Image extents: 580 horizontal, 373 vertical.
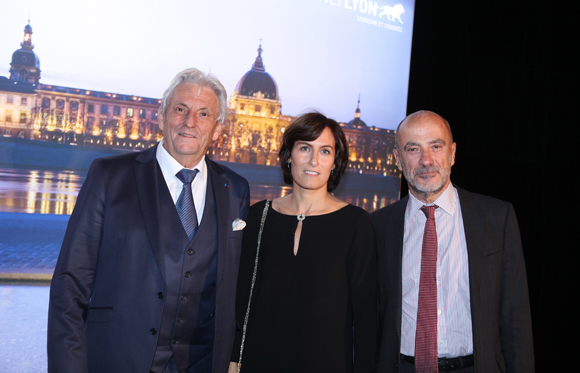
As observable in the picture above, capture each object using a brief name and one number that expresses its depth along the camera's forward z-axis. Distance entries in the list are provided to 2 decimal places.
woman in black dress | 1.79
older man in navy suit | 1.58
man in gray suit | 1.81
